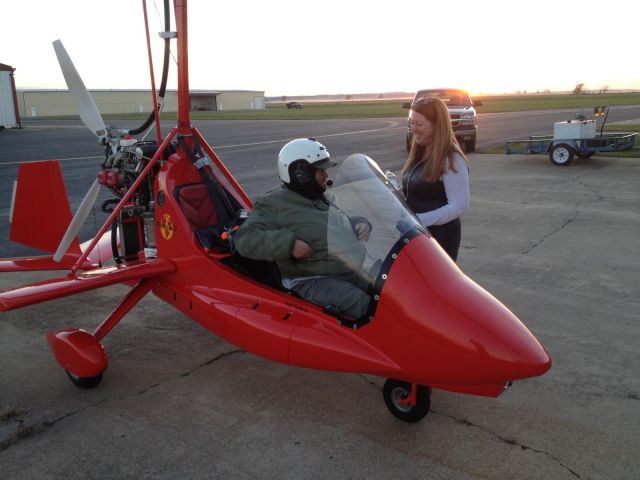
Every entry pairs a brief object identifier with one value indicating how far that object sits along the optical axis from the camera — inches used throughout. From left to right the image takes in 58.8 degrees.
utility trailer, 550.6
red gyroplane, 114.3
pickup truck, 703.1
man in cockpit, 129.1
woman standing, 154.1
